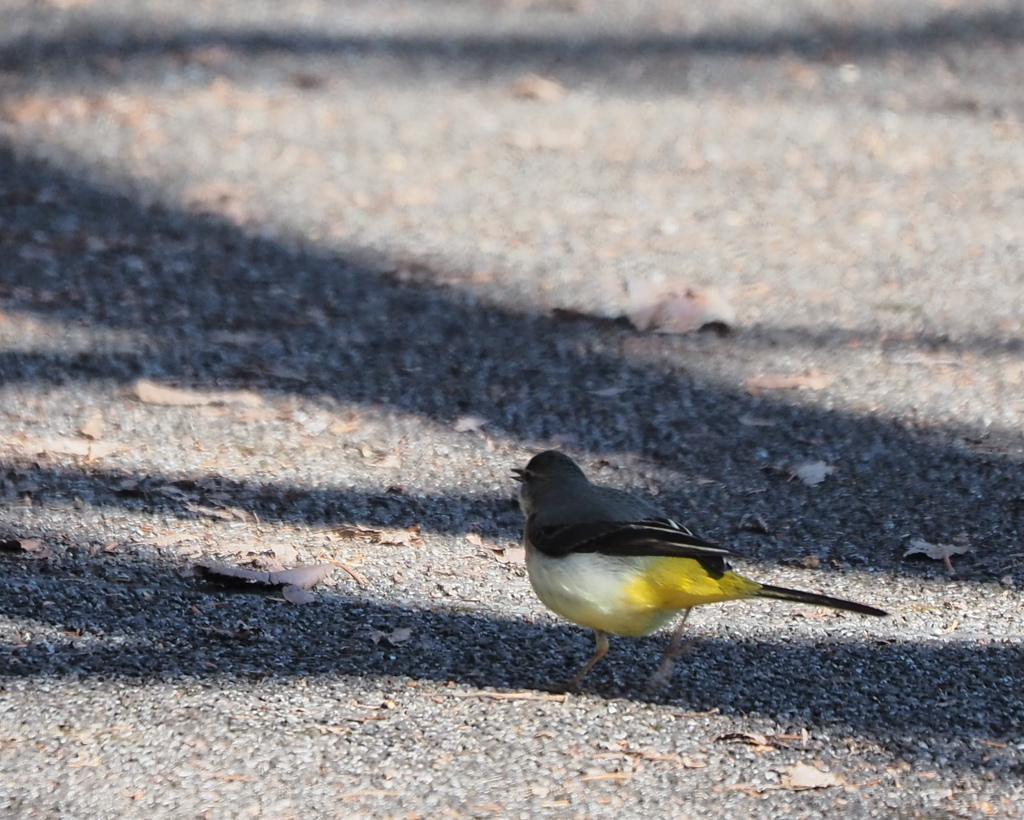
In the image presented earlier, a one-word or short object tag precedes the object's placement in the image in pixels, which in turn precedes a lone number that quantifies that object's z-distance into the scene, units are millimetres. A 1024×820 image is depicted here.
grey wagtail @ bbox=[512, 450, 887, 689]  7859
